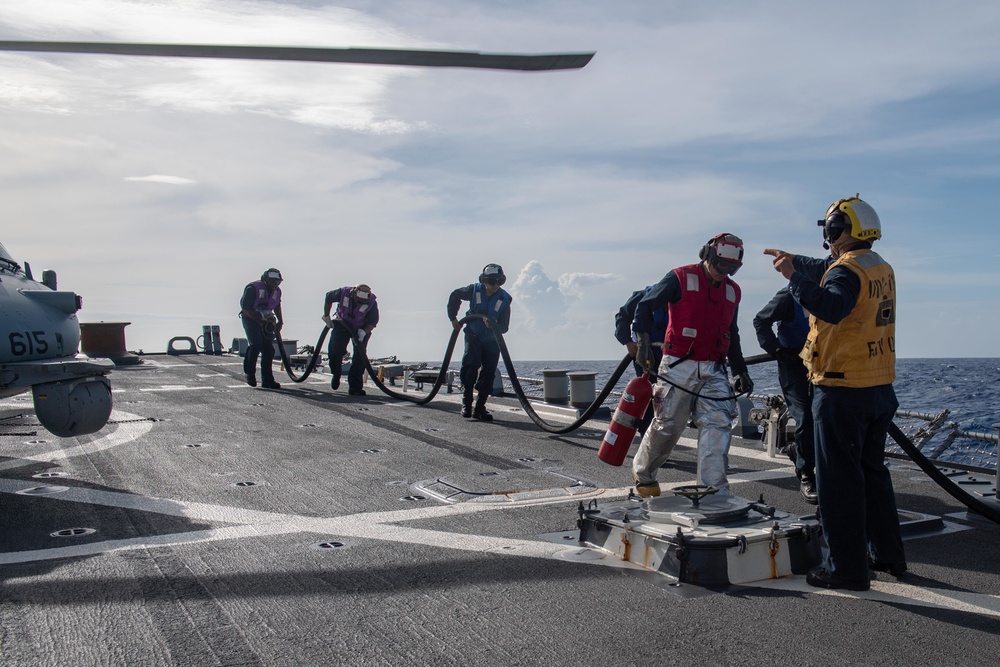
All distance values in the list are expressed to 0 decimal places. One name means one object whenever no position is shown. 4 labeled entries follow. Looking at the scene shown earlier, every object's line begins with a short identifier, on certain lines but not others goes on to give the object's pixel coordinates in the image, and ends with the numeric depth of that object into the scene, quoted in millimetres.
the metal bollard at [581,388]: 11492
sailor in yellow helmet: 4172
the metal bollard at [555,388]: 12266
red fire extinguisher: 6328
